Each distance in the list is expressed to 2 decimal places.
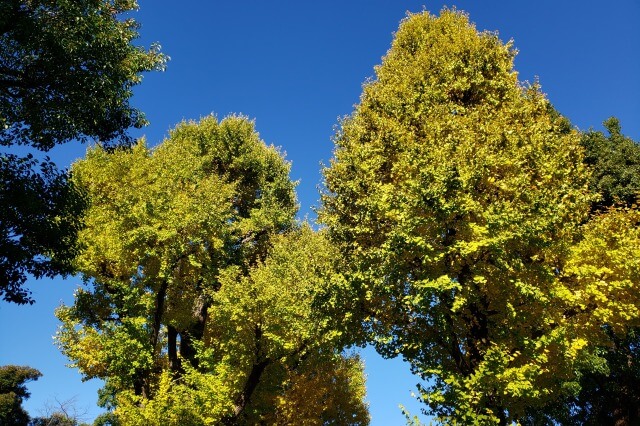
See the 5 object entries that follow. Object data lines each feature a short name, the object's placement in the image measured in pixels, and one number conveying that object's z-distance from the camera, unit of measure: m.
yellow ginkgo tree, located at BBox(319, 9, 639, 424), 11.83
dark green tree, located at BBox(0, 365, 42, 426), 42.34
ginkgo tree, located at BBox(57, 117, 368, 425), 18.30
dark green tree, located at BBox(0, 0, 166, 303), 10.91
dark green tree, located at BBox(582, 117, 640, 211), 27.17
